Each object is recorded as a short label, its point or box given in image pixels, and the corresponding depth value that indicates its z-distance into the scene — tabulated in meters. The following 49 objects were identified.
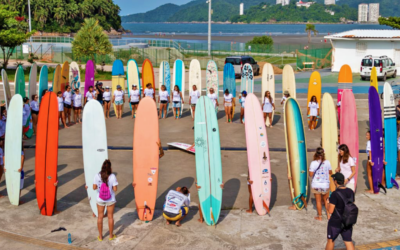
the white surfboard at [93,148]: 8.93
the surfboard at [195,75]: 18.92
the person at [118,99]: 17.67
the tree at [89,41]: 30.44
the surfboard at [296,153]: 9.27
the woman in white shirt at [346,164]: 8.84
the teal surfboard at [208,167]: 8.61
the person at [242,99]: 16.14
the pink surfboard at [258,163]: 8.98
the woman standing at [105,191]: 7.88
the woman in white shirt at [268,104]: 16.04
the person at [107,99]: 17.62
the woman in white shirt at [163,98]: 17.62
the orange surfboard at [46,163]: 8.92
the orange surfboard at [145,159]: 8.91
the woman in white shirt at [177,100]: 17.56
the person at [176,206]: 8.37
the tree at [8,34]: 30.65
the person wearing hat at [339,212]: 6.87
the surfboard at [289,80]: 17.50
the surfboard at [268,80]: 17.53
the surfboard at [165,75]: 19.42
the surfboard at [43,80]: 16.59
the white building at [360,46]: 32.53
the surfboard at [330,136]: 9.69
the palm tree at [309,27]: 70.74
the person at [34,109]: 15.38
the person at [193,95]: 17.33
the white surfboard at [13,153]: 9.38
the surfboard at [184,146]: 13.29
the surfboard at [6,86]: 14.43
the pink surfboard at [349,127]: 9.90
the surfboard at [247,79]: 18.11
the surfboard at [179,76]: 19.16
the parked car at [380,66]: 28.55
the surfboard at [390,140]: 10.32
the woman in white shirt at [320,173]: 8.56
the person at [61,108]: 15.82
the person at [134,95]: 17.70
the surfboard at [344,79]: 16.81
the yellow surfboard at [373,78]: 14.16
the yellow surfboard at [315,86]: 17.03
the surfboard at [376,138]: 9.95
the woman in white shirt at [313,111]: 15.72
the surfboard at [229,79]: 18.73
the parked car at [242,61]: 31.18
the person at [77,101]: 16.73
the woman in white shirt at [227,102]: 16.90
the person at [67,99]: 16.66
